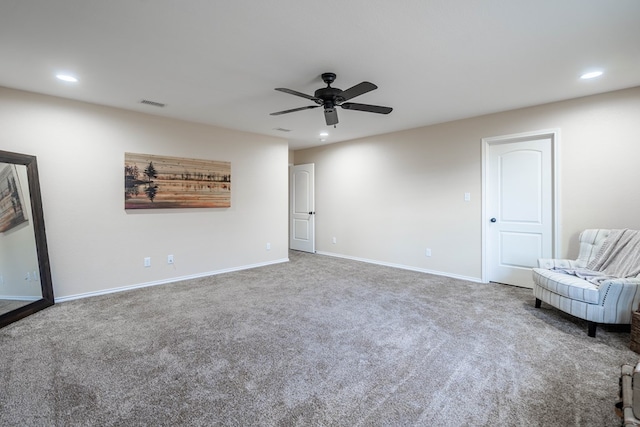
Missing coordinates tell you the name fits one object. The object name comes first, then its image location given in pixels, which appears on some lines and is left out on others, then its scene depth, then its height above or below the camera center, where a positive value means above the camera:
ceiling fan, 2.64 +0.85
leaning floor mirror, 2.94 -0.36
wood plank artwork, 3.97 +0.27
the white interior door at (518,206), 3.79 -0.29
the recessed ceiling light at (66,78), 2.83 +1.24
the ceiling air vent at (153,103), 3.57 +1.21
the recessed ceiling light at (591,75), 2.80 +1.02
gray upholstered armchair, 2.49 -1.01
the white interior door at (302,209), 6.62 -0.32
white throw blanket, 2.76 -0.78
